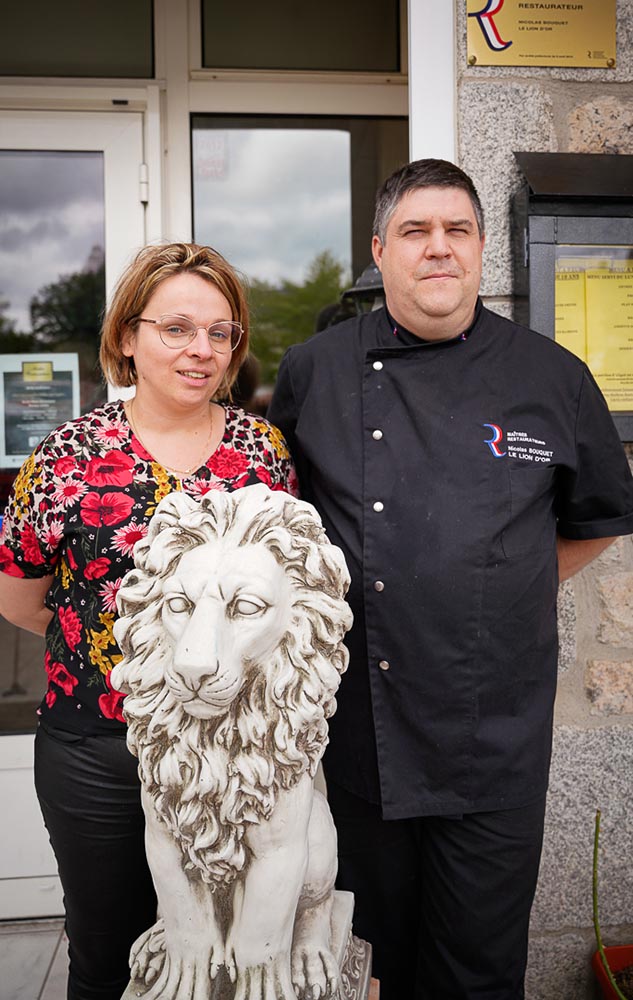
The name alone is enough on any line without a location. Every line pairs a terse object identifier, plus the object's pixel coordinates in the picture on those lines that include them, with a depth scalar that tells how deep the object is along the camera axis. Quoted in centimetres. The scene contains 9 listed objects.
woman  163
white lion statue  126
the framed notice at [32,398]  299
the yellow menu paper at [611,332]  226
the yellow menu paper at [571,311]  224
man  172
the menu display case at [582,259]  218
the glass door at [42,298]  295
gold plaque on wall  229
